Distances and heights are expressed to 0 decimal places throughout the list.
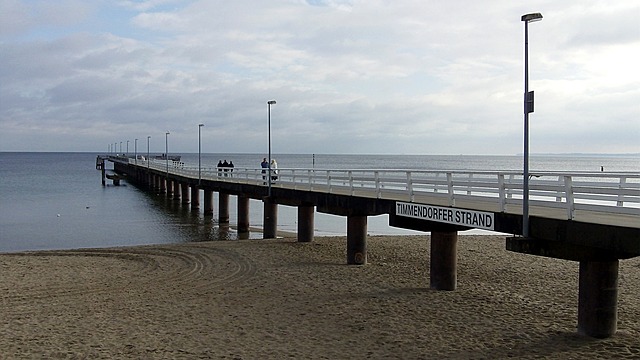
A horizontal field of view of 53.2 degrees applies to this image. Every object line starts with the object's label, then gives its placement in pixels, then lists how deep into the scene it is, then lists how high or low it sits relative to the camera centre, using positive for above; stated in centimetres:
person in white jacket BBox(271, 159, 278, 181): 3011 -75
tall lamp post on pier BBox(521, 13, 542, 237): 1045 +82
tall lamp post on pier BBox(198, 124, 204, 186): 3677 -147
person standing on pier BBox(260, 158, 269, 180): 3241 -69
